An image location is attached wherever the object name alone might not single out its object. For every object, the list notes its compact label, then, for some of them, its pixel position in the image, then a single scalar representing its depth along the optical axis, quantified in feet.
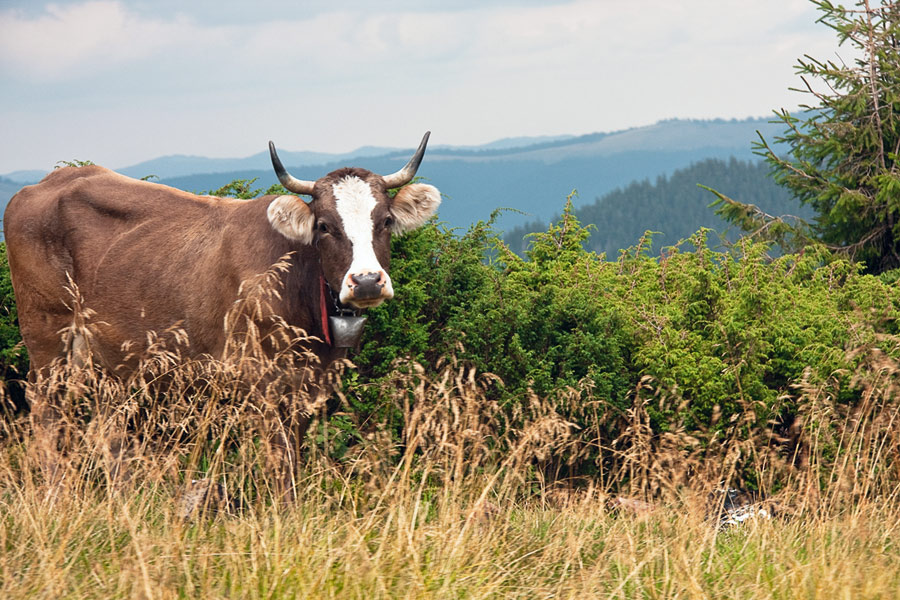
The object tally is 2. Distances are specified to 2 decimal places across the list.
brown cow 36.04
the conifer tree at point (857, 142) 83.20
